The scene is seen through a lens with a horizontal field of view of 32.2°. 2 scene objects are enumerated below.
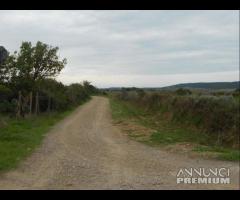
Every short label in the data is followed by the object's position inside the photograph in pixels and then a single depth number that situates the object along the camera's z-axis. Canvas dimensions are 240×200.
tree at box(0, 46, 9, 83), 20.11
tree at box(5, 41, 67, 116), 20.41
